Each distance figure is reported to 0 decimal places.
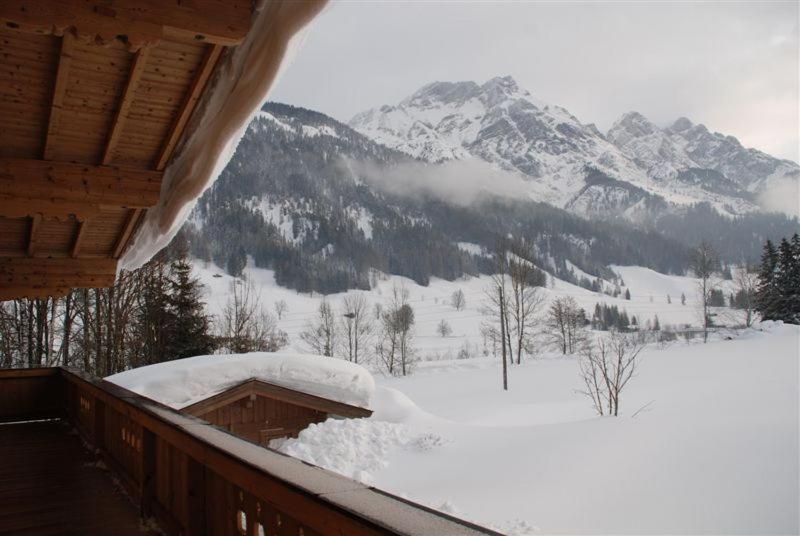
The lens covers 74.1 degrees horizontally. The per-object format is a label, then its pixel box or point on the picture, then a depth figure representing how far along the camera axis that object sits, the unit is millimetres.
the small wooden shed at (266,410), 12484
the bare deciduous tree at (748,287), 40938
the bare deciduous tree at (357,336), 45519
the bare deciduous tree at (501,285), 24797
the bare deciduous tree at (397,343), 40938
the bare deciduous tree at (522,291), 32094
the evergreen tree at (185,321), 21141
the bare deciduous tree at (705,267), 36094
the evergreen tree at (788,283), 36375
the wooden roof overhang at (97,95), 2637
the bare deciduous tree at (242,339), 24812
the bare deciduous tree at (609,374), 14448
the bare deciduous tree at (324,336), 45656
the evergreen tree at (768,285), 37500
